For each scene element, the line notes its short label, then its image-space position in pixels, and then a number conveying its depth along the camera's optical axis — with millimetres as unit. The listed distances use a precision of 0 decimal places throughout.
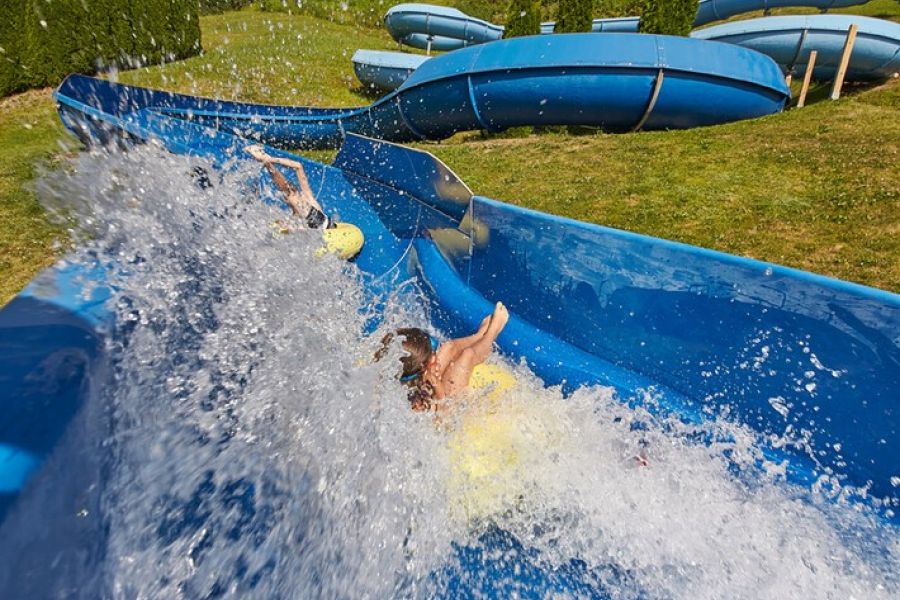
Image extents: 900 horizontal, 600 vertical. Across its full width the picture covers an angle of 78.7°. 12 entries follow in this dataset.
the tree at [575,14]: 11852
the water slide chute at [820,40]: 10008
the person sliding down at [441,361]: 2861
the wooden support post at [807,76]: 9641
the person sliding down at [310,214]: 4516
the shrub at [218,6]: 24797
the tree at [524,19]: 11609
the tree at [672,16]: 11062
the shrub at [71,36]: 10609
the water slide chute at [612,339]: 1854
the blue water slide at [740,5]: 17000
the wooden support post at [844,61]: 8977
